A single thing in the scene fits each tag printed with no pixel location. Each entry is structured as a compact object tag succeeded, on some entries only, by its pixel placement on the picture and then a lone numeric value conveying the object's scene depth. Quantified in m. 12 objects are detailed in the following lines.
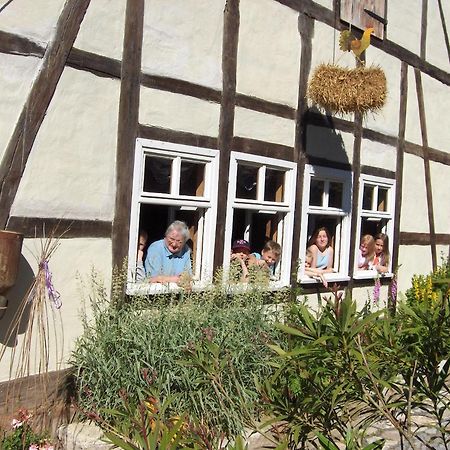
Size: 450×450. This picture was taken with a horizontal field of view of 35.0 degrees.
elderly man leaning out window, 5.53
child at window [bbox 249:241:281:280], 6.57
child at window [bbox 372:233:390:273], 8.49
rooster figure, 6.78
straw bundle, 6.39
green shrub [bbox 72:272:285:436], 4.63
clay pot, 4.16
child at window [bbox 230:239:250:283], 6.02
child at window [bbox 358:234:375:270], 8.28
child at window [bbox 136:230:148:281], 5.44
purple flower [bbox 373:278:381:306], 8.22
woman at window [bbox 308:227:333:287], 7.40
